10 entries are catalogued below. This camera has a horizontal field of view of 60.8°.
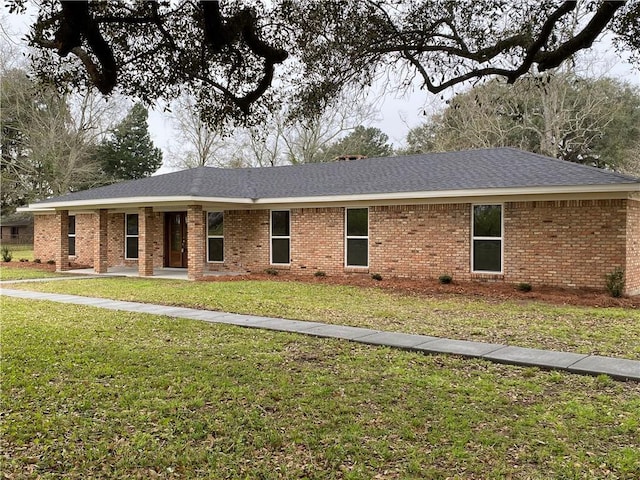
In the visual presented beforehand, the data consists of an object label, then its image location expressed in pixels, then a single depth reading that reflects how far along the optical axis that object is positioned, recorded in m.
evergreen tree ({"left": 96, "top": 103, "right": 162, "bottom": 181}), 43.34
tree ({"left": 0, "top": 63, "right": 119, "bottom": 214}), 34.62
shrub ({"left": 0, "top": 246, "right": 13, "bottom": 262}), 24.91
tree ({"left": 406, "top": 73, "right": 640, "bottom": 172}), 29.00
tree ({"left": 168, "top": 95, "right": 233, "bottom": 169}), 39.62
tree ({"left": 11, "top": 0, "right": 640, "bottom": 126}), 6.81
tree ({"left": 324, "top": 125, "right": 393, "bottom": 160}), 40.12
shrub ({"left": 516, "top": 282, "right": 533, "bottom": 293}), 13.09
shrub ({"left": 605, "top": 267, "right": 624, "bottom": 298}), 11.95
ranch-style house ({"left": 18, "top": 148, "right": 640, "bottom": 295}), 12.92
